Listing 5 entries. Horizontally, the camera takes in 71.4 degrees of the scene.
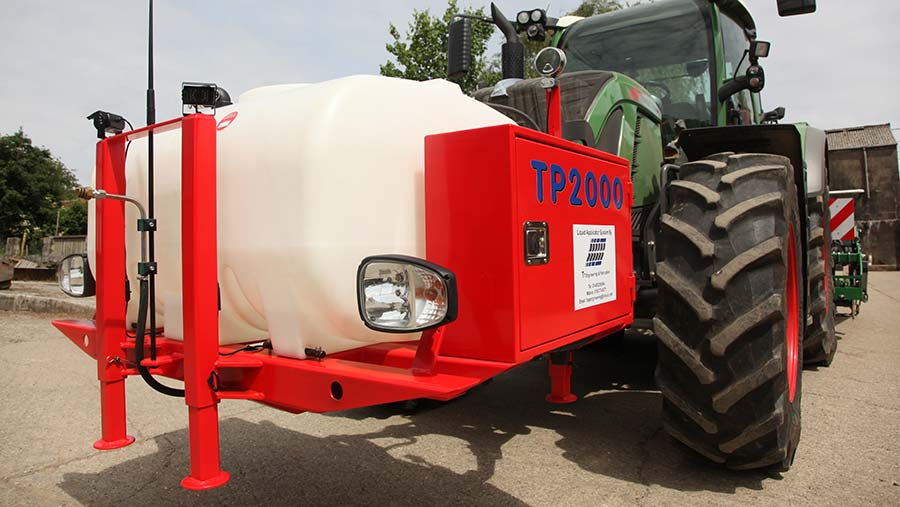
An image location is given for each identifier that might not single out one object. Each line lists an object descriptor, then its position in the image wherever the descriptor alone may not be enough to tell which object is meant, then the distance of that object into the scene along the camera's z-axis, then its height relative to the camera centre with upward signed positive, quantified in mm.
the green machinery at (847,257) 7741 -75
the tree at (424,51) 15234 +5227
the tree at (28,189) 35031 +4817
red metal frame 1804 -323
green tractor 2492 +260
